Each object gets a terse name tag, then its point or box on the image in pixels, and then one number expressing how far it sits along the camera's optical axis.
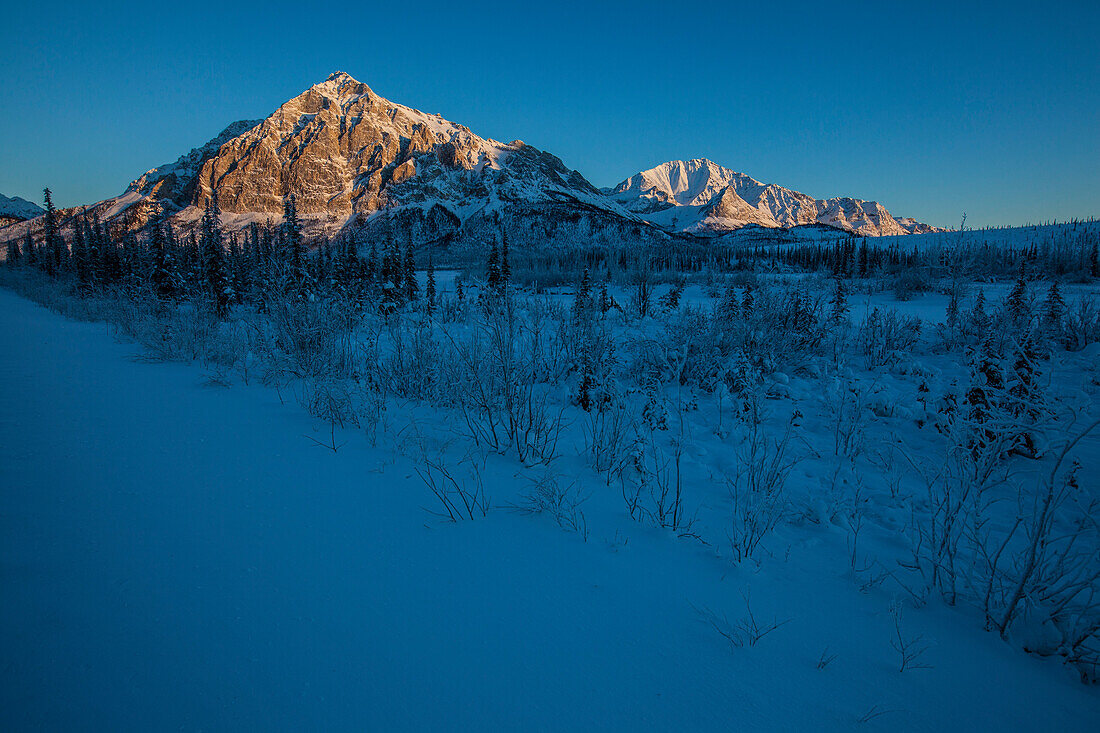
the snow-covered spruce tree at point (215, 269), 20.48
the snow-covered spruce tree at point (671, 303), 14.43
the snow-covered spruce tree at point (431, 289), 19.90
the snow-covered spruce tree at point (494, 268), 24.77
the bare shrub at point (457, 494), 2.64
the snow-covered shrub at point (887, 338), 7.89
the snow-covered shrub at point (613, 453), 3.45
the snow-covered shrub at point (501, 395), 3.75
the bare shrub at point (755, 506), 2.45
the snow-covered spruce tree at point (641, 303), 15.18
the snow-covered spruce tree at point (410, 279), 25.05
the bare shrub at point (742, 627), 1.76
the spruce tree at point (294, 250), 19.31
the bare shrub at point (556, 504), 2.58
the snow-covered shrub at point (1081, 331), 7.68
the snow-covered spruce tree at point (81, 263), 32.02
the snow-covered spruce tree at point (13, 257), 58.81
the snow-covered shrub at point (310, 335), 6.33
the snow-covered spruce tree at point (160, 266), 20.19
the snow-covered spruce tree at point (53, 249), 42.14
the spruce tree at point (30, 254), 53.34
